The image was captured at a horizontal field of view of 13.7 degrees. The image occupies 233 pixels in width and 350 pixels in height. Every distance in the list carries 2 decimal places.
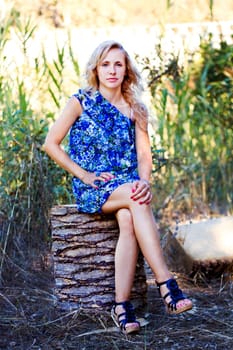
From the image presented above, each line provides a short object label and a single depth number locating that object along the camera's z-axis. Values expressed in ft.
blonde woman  13.10
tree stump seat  13.83
